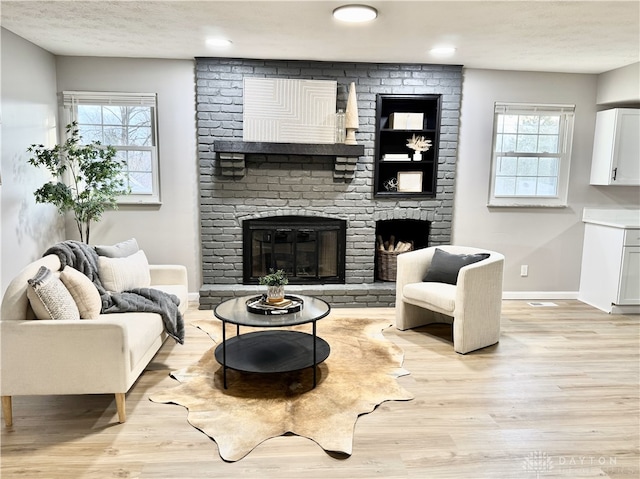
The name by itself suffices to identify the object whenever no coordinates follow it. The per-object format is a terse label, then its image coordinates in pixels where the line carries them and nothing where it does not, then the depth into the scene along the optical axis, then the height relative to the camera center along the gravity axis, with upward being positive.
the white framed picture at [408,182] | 4.98 -0.11
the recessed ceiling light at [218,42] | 3.89 +1.03
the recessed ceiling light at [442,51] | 4.11 +1.06
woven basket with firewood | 5.06 -0.88
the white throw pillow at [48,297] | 2.49 -0.71
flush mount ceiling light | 3.00 +1.01
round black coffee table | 2.91 -1.20
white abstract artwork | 4.61 +0.57
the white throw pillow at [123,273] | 3.31 -0.77
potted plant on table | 3.17 -0.77
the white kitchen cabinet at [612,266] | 4.65 -0.90
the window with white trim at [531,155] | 5.06 +0.20
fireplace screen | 4.93 -0.82
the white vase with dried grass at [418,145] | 4.93 +0.27
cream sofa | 2.46 -0.98
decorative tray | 3.06 -0.89
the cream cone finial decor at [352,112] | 4.64 +0.56
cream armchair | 3.61 -0.98
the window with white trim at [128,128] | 4.64 +0.36
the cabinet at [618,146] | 4.88 +0.31
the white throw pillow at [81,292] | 2.78 -0.74
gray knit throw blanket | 3.10 -0.89
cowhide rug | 2.46 -1.35
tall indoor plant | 4.04 -0.12
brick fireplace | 4.66 -0.12
